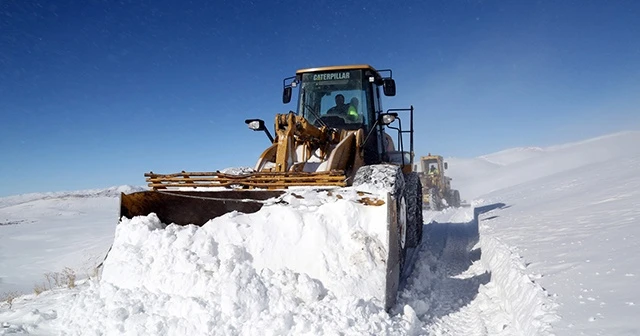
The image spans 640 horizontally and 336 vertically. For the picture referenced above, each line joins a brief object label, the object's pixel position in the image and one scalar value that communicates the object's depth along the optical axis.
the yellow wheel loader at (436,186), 16.65
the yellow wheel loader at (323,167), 4.13
